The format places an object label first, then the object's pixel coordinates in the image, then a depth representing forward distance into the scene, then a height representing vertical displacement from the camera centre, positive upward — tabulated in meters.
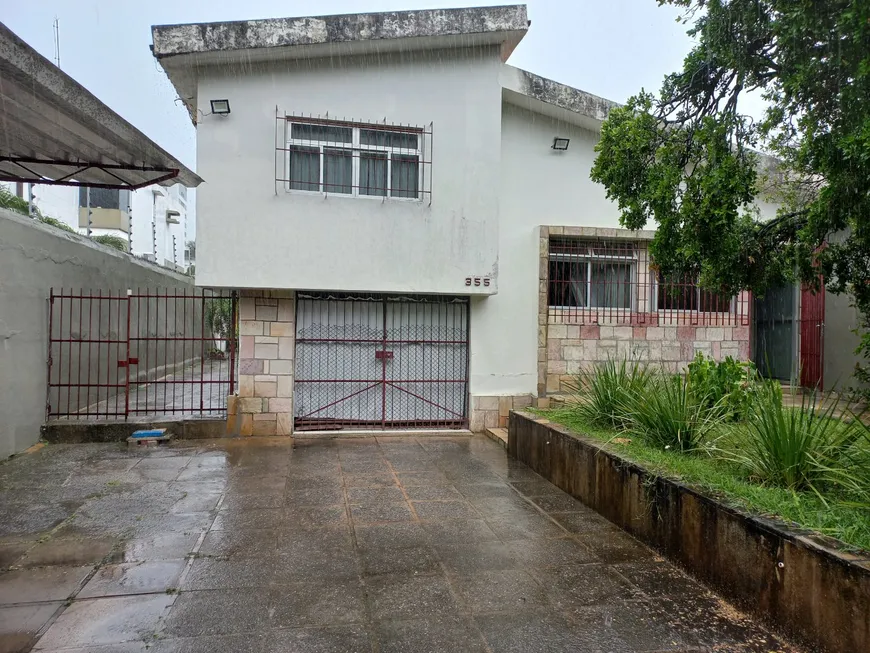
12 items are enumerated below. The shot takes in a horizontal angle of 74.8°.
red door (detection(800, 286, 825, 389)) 9.79 +0.05
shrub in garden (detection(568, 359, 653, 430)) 5.69 -0.63
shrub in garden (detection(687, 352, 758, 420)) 5.05 -0.44
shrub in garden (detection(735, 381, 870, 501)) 3.45 -0.71
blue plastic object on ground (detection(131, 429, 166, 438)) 7.61 -1.40
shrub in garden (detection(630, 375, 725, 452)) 4.75 -0.71
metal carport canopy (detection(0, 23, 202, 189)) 3.49 +1.51
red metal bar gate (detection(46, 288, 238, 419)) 7.98 -0.55
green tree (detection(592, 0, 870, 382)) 3.69 +1.51
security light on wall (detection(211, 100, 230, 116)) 7.59 +2.98
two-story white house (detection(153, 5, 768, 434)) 7.68 +1.50
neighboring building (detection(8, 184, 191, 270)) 23.48 +5.43
